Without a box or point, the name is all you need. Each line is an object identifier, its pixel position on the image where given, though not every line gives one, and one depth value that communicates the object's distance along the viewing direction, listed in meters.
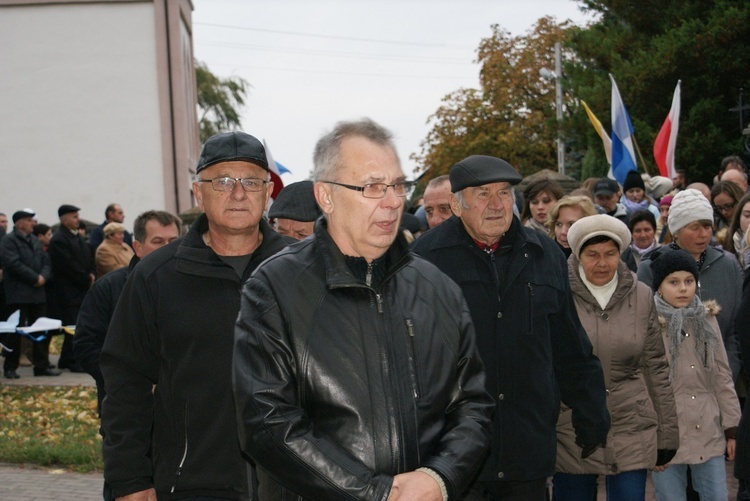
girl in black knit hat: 5.79
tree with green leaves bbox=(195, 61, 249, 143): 48.31
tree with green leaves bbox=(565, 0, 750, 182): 21.09
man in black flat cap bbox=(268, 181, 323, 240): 6.75
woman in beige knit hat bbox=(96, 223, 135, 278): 11.84
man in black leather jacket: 2.83
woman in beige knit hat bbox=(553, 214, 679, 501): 5.23
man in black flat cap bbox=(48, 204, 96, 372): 14.11
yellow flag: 12.91
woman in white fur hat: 6.96
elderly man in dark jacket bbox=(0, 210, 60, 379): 13.23
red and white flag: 13.20
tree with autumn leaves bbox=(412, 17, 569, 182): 43.38
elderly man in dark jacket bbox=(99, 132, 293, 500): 3.91
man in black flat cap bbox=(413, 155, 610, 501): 4.49
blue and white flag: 12.49
